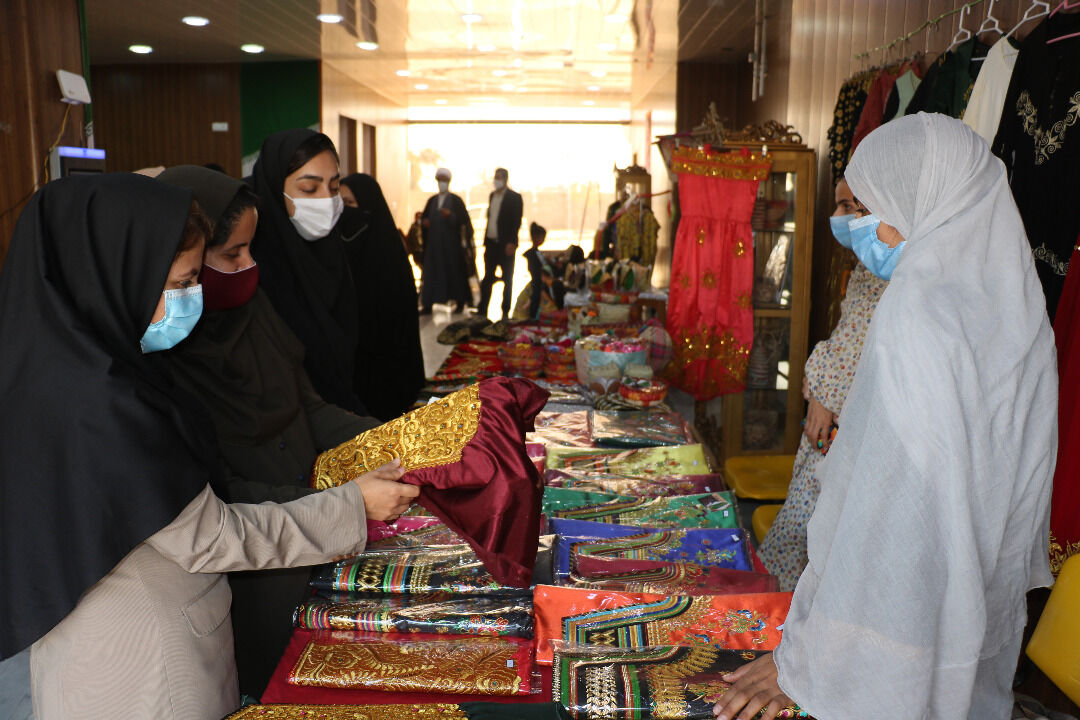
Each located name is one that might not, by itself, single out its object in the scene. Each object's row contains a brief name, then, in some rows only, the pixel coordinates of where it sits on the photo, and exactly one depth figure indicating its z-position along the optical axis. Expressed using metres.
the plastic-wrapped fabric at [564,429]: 2.63
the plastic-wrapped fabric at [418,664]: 1.32
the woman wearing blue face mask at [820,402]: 2.47
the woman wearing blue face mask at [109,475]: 1.12
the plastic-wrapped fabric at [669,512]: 1.96
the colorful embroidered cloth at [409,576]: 1.55
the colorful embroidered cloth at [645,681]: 1.21
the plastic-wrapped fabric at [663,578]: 1.61
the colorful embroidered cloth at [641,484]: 2.16
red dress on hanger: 4.13
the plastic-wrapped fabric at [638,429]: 2.63
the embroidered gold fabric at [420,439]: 1.62
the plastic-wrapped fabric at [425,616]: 1.46
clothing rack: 3.02
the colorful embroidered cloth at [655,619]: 1.41
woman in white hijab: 1.09
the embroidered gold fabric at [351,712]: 1.17
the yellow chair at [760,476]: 3.48
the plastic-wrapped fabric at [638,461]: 2.33
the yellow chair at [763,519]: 2.87
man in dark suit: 10.38
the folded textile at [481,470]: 1.58
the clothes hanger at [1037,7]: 2.58
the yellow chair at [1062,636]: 1.58
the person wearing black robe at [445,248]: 10.48
